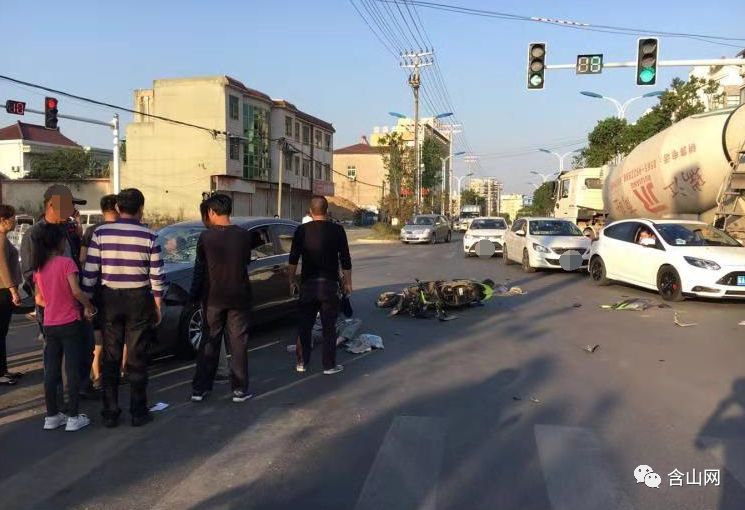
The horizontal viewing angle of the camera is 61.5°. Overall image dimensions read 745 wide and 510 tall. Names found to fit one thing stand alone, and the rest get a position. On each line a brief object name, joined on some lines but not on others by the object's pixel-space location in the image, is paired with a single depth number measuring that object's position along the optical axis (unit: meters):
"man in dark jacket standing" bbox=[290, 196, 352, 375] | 6.36
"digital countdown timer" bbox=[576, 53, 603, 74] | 17.95
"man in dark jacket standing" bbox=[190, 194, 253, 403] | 5.37
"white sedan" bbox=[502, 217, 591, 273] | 16.12
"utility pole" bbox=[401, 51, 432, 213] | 45.26
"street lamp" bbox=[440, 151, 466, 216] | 75.38
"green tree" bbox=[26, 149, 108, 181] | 55.13
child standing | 4.79
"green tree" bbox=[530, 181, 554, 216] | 86.62
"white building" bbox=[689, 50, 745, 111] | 49.72
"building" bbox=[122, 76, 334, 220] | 46.72
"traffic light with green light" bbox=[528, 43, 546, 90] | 18.31
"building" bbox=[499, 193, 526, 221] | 184.12
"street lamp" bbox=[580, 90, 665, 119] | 32.21
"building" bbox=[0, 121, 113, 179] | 67.31
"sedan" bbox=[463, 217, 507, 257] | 22.56
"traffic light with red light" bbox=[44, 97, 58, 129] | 23.42
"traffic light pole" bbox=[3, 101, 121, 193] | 26.46
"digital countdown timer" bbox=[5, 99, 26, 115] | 21.33
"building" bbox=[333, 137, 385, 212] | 93.56
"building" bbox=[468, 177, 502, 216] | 182.43
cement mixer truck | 12.95
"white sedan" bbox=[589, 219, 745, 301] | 10.48
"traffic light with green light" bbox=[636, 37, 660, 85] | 17.19
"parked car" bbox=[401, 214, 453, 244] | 33.52
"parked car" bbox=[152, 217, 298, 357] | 6.79
